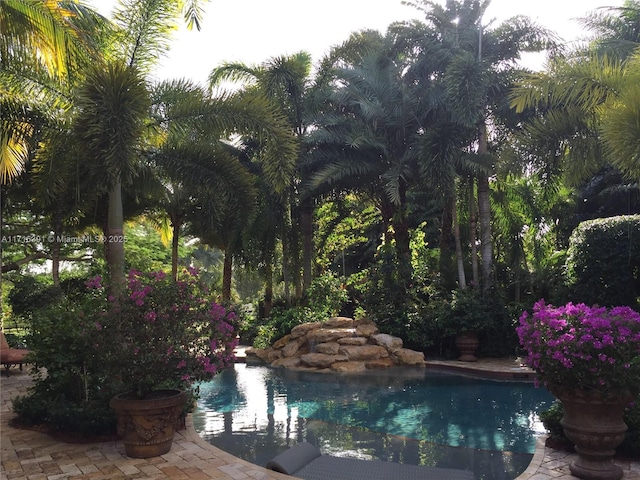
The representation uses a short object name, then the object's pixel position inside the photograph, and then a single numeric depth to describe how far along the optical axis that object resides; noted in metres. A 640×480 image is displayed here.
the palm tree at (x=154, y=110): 8.58
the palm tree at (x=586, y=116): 7.45
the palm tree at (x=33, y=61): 7.16
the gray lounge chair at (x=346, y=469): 5.09
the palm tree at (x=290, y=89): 16.03
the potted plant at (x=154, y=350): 5.38
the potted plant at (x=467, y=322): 12.80
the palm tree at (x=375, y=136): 15.02
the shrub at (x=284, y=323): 14.91
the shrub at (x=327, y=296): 15.56
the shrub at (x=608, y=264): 11.84
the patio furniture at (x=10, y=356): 10.03
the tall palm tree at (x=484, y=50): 14.20
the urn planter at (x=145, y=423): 5.36
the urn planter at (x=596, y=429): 4.45
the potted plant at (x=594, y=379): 4.38
